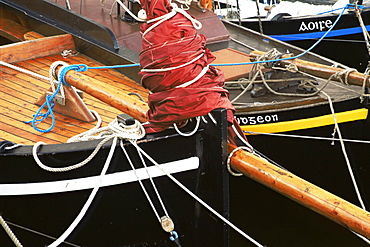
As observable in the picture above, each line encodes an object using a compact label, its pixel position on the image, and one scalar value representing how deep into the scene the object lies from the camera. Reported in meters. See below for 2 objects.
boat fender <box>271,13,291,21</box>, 10.07
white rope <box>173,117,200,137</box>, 3.62
